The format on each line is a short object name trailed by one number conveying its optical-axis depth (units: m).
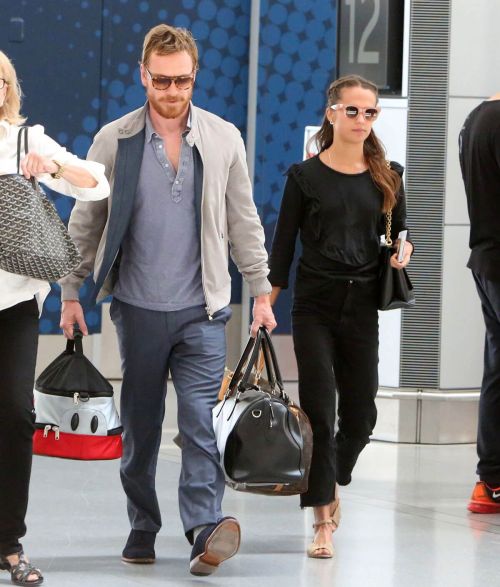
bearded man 9.84
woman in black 10.90
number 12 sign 16.84
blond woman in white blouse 9.09
